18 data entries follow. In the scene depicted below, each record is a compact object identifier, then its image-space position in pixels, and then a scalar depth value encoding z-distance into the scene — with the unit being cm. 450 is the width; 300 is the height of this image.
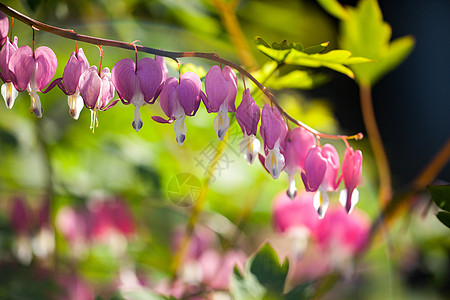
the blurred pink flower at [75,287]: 82
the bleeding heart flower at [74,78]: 67
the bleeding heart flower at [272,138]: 68
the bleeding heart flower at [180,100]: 67
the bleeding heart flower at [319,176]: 68
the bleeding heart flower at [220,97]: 68
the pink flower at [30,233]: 83
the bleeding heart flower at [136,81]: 68
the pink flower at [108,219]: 89
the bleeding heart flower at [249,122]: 68
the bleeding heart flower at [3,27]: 67
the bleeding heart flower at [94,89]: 67
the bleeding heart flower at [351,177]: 68
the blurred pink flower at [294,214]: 82
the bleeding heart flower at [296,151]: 69
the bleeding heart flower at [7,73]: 67
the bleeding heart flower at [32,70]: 67
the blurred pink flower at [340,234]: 82
